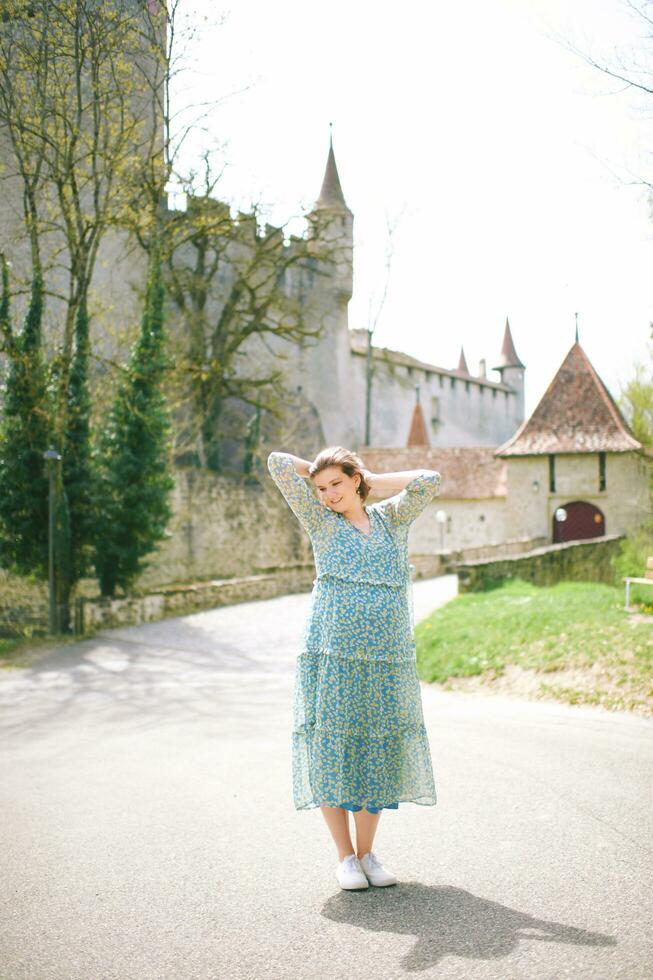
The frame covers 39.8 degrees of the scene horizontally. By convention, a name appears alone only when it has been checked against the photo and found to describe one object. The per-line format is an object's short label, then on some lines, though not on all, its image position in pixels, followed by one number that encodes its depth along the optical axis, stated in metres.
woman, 3.61
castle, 43.41
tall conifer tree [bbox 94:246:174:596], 16.81
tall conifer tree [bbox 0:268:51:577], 15.47
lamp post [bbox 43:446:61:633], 14.75
